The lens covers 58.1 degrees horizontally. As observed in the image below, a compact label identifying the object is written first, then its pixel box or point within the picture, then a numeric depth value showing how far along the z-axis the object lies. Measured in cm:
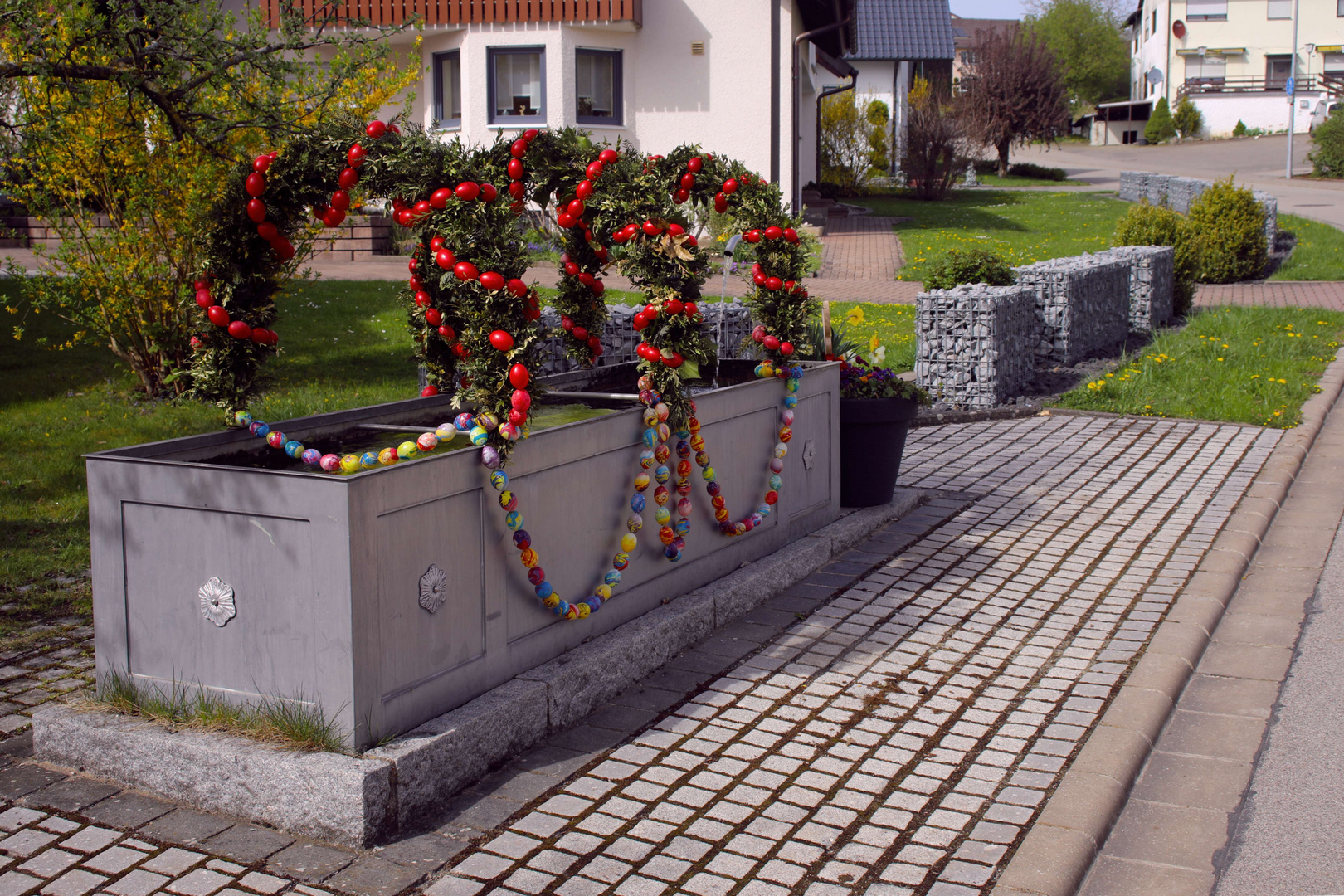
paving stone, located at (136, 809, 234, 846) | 365
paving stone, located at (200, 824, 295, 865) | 355
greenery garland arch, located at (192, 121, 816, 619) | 424
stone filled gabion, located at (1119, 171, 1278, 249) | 2364
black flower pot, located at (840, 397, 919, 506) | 713
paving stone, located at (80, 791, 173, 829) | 375
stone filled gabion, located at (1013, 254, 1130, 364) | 1227
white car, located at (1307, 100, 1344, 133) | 6078
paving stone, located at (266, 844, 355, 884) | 345
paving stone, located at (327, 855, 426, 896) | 338
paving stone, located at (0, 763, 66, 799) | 393
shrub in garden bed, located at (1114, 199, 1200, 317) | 1605
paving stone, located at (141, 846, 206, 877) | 345
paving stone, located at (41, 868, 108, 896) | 333
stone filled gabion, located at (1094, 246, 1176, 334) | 1448
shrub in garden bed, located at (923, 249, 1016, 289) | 1186
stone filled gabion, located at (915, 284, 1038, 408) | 1062
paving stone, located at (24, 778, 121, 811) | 384
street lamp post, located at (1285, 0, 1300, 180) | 4146
